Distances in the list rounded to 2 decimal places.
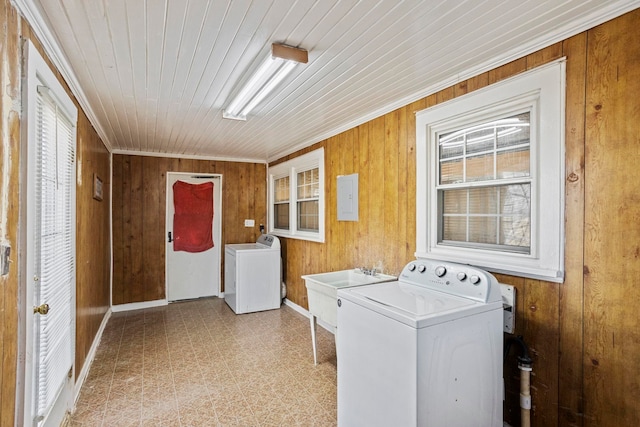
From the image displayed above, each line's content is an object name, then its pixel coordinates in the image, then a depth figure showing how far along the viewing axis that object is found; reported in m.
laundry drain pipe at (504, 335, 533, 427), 1.85
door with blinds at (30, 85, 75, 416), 1.68
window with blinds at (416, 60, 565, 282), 1.81
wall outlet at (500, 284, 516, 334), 2.00
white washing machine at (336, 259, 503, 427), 1.57
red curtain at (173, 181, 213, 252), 5.36
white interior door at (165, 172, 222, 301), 5.31
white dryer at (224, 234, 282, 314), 4.67
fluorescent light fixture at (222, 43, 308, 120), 1.92
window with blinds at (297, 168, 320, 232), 4.40
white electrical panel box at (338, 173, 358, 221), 3.46
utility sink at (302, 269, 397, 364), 2.77
